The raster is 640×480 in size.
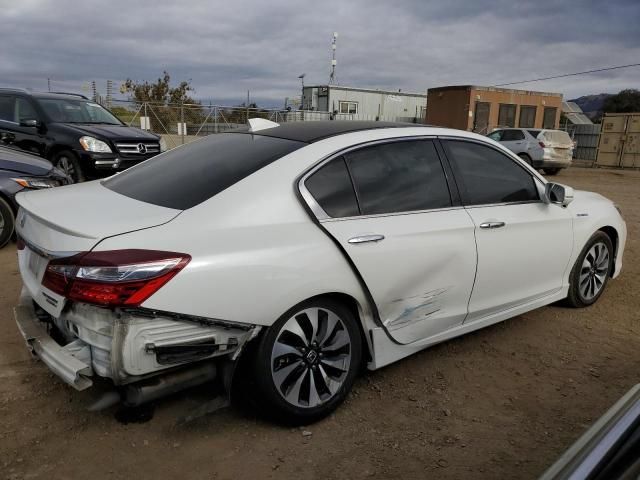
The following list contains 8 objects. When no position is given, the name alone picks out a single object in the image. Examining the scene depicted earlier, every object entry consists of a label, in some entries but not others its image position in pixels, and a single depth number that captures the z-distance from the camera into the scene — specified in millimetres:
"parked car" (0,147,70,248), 5840
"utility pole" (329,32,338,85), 42659
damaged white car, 2262
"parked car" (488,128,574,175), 17516
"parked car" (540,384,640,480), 1229
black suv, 8250
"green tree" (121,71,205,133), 20984
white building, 29281
